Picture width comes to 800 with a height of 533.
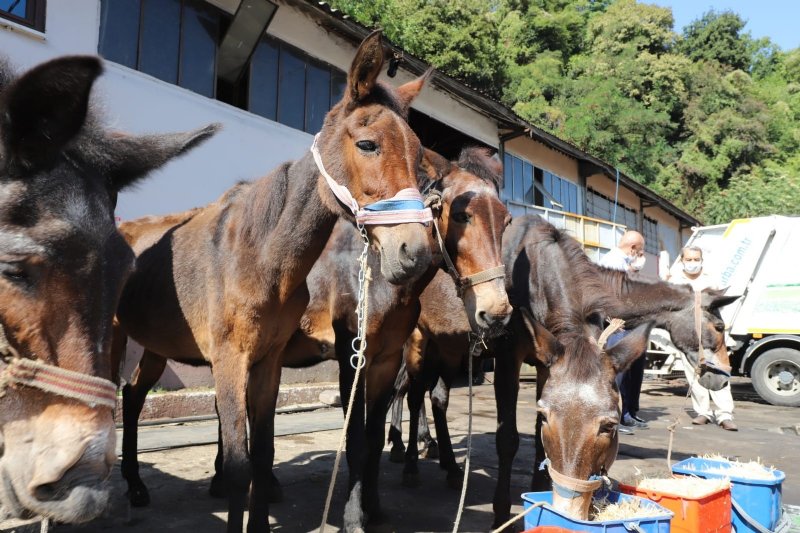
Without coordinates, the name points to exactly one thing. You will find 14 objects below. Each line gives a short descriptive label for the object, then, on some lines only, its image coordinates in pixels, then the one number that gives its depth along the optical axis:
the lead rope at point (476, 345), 3.89
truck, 11.58
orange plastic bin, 3.13
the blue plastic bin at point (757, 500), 3.65
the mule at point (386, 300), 3.59
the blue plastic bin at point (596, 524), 2.80
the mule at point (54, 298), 1.54
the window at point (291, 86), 10.77
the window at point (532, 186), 18.09
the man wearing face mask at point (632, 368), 7.37
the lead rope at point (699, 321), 5.89
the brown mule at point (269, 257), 2.94
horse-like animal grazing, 3.17
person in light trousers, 7.85
